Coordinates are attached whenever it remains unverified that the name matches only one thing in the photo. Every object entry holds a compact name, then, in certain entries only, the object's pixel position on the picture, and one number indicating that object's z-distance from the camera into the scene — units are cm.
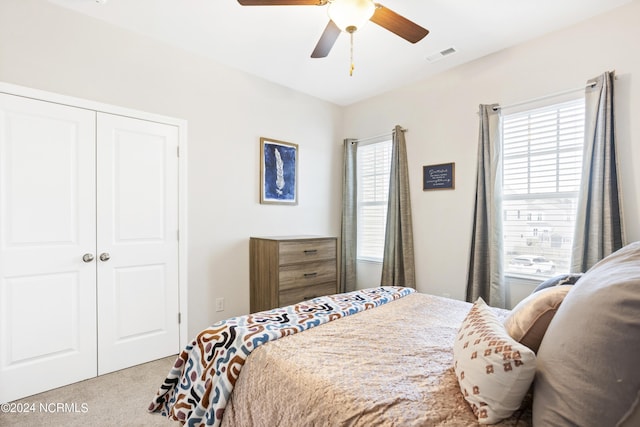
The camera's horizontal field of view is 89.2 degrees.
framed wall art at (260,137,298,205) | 344
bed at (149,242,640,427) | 75
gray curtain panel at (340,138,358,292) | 403
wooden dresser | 300
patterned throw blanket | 128
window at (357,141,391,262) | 383
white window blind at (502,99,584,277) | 250
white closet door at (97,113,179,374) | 246
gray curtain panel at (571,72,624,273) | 223
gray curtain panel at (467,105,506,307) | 280
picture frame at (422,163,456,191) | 319
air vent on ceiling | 283
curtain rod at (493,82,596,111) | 240
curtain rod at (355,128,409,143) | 357
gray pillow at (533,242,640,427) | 71
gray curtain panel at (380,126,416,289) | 345
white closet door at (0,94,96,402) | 209
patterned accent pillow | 85
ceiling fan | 167
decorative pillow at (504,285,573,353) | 104
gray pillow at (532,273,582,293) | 161
